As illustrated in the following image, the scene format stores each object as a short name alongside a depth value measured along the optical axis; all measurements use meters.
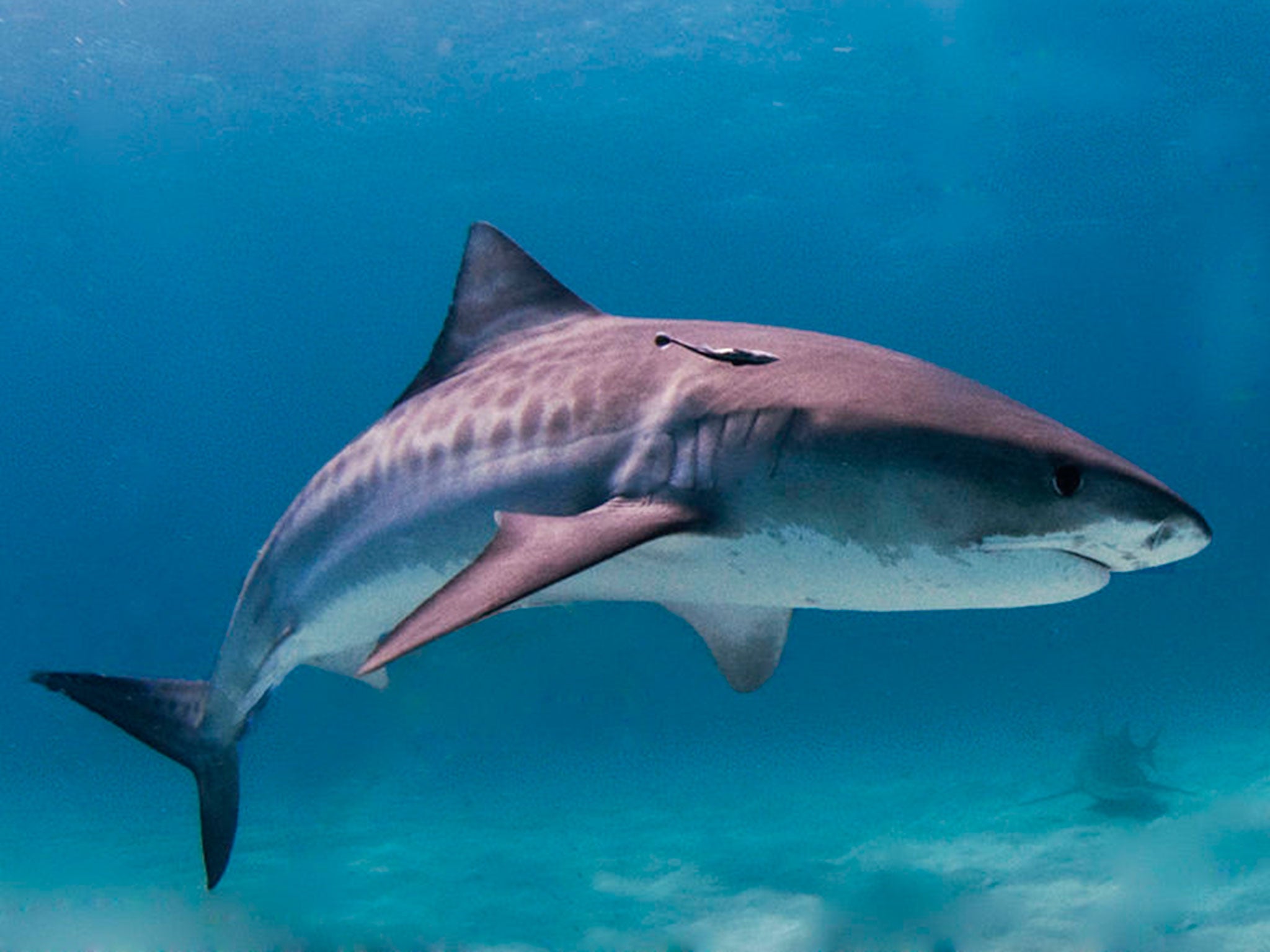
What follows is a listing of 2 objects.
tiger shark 2.10
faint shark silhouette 13.06
